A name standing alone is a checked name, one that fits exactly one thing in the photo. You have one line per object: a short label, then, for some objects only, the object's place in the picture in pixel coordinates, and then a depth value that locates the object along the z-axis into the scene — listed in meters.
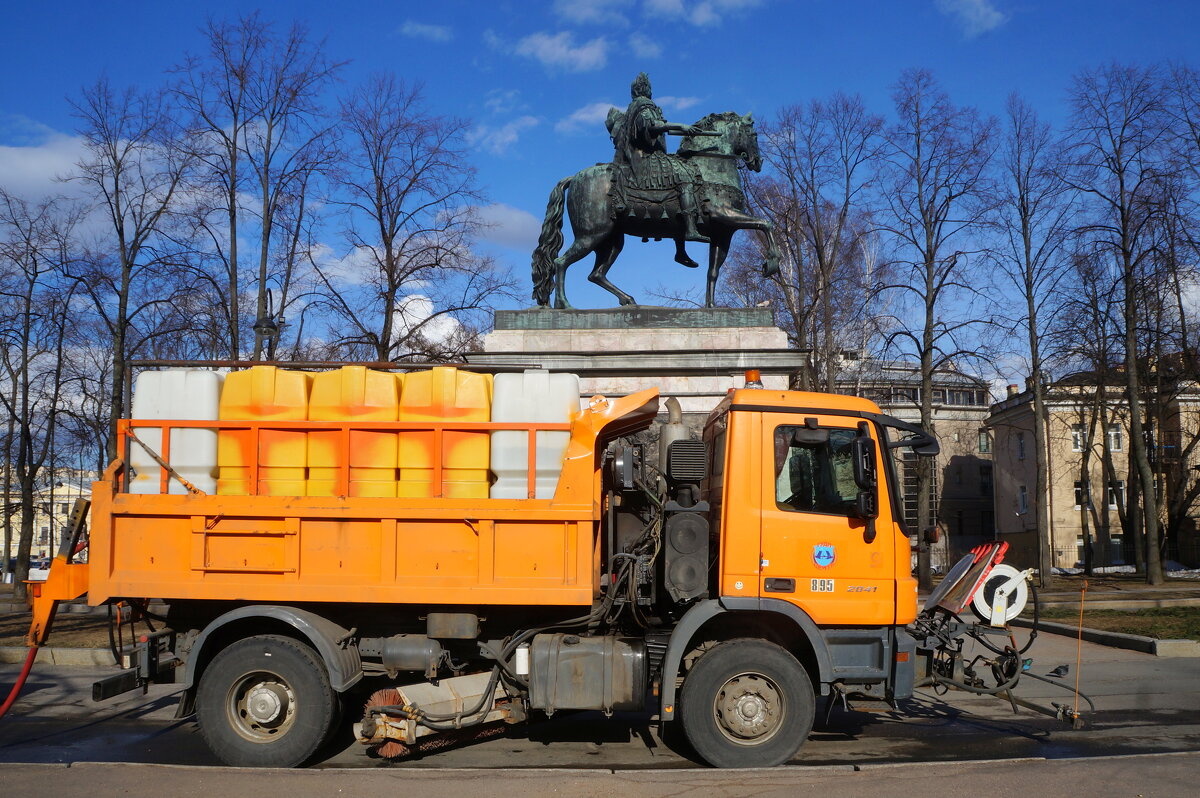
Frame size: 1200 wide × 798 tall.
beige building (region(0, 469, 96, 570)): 30.82
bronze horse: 15.97
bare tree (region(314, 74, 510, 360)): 21.67
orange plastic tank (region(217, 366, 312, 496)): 7.77
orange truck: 7.64
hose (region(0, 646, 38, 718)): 8.03
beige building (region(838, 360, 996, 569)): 61.34
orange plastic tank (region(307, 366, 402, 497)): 7.75
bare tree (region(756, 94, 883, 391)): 28.12
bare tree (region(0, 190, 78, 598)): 22.41
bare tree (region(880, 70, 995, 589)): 25.25
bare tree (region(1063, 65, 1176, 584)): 24.59
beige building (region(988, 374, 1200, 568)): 40.78
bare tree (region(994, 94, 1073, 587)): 26.34
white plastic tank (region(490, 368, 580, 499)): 7.75
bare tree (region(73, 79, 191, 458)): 20.05
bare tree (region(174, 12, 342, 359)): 20.23
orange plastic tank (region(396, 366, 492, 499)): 7.75
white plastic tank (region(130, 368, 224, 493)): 7.78
